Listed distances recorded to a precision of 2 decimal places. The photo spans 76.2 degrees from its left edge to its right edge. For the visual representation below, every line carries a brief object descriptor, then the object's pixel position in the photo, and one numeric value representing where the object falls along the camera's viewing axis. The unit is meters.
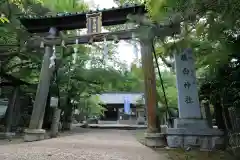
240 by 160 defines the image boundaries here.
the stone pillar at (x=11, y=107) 6.88
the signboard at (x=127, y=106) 19.33
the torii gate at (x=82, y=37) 5.27
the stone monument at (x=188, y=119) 4.45
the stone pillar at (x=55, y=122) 6.90
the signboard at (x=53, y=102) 7.27
